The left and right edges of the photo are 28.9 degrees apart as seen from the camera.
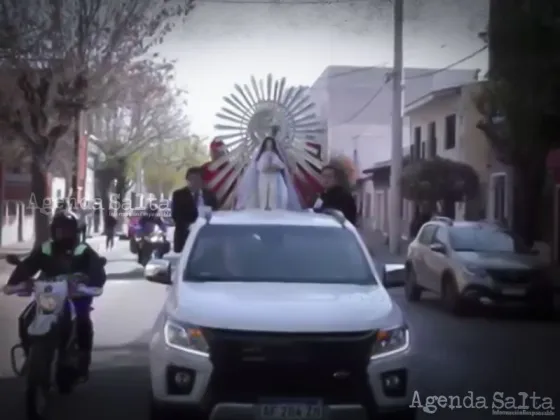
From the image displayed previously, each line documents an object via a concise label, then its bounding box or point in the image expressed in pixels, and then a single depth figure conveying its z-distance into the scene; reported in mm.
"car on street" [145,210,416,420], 6797
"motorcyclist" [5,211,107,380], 8578
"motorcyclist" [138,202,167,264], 21078
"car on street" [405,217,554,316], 16039
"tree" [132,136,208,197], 25188
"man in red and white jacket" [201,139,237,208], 14469
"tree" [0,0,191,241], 23750
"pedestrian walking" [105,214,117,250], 28534
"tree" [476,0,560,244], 14719
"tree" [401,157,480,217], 25938
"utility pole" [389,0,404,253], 25609
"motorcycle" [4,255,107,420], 7848
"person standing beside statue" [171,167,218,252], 13703
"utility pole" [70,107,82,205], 23970
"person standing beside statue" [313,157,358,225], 13286
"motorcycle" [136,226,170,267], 21062
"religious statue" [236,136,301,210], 13602
